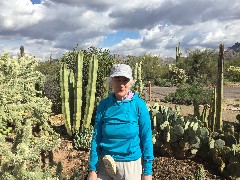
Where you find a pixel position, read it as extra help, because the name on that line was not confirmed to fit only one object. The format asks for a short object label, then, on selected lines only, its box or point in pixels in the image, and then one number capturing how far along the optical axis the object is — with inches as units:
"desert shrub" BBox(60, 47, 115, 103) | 243.7
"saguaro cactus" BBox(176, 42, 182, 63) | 728.0
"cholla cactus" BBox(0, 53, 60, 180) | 57.2
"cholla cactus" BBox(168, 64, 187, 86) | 592.2
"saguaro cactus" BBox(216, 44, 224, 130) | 170.4
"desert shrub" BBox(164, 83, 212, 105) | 349.3
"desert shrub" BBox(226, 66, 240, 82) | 260.3
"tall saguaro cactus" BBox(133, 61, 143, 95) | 243.7
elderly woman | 62.5
